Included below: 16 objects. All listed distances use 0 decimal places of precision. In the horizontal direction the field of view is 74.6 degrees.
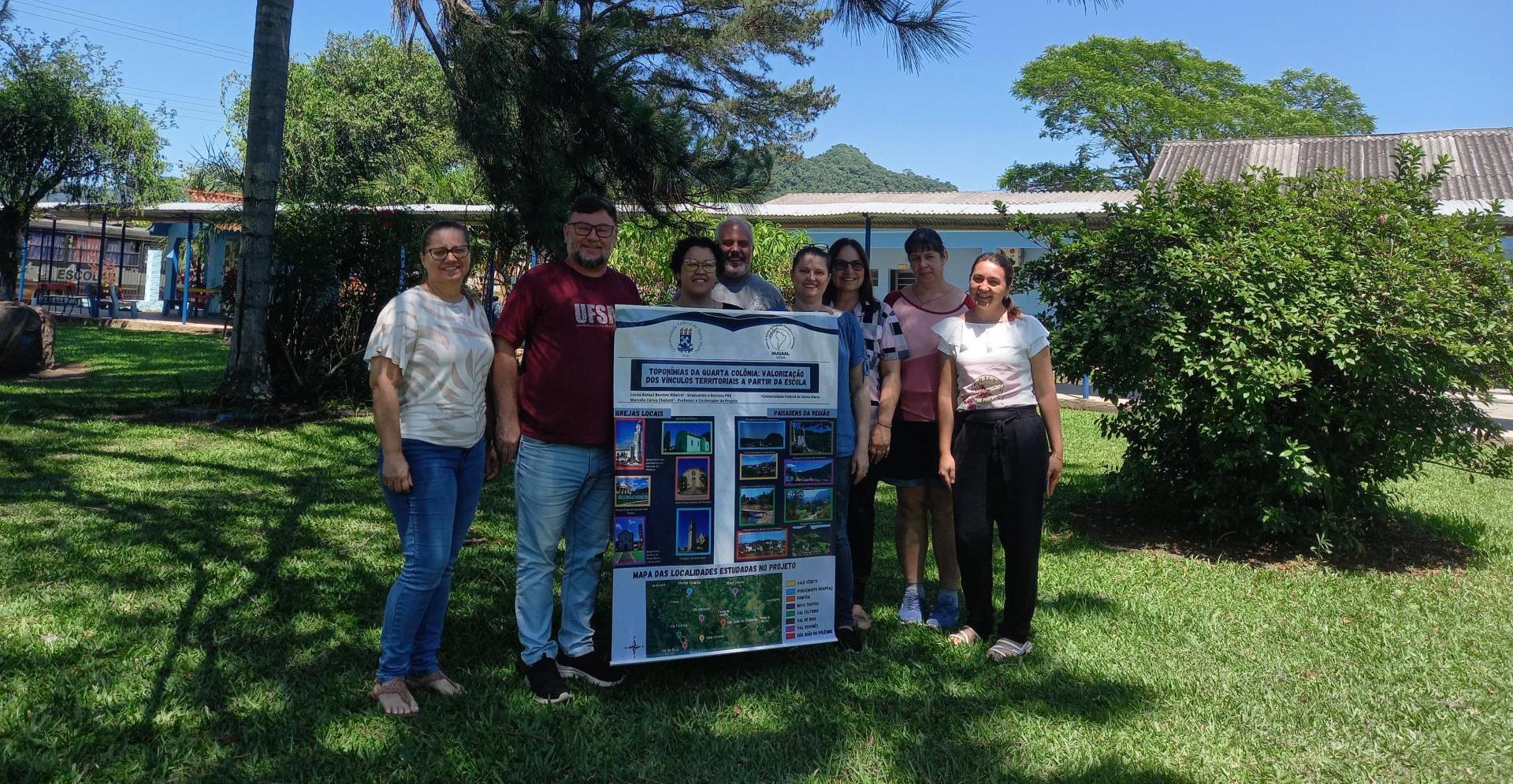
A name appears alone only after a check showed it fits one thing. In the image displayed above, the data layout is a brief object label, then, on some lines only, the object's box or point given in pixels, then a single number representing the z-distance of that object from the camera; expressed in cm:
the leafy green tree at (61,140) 2167
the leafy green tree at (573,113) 704
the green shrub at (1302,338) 556
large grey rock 1177
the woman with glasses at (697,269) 390
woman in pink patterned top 440
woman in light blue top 410
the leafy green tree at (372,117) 3200
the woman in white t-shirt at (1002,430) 408
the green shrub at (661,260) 1409
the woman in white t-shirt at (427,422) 321
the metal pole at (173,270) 2911
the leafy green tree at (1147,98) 3859
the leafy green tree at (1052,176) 3822
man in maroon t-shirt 349
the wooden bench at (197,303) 2839
